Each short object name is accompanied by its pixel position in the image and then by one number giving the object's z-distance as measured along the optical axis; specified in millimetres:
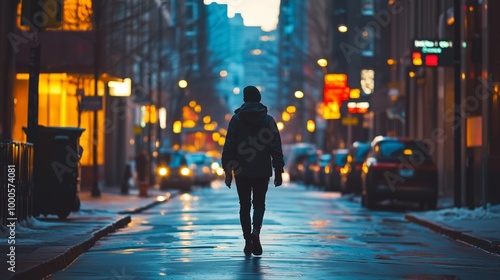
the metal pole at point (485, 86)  30562
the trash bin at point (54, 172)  24125
